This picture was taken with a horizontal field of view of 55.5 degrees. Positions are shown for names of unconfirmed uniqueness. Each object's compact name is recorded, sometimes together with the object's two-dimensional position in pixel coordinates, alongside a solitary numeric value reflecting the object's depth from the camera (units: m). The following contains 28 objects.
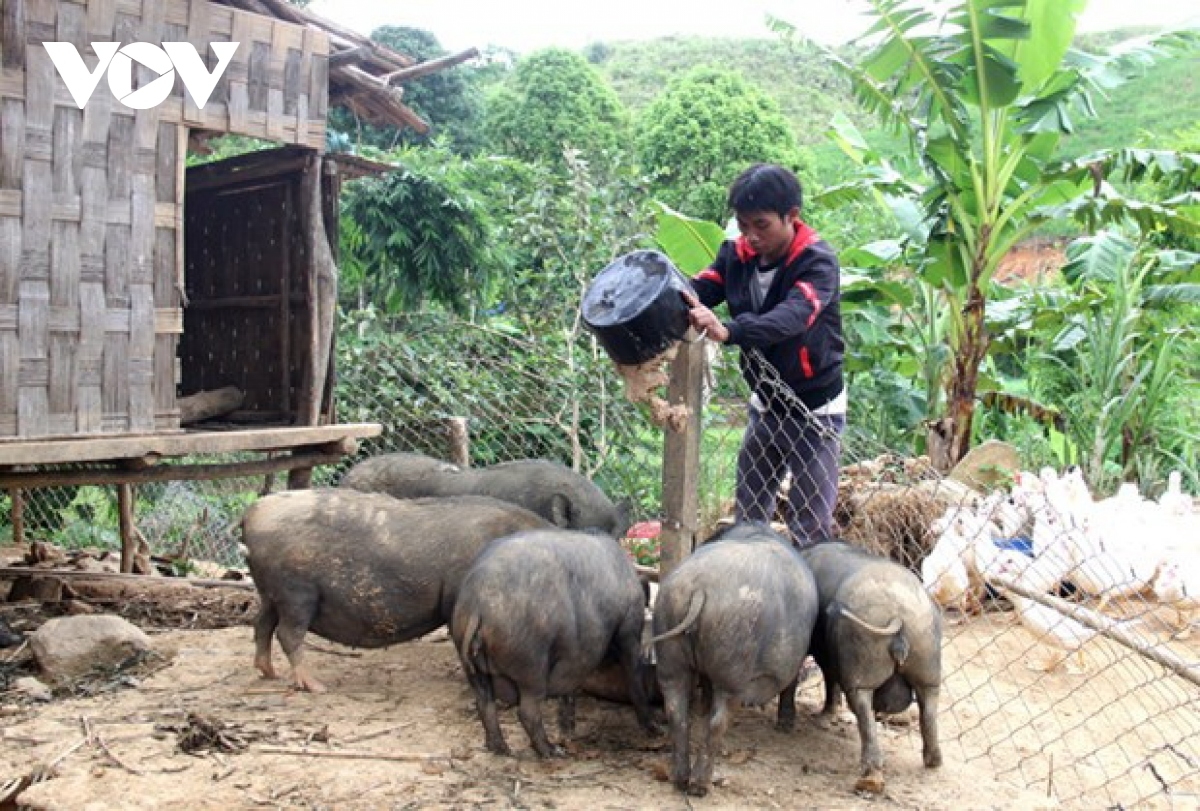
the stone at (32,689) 4.54
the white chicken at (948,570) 5.43
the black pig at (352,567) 4.52
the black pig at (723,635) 3.68
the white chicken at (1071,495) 6.34
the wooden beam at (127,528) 7.01
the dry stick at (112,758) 3.73
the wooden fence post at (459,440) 7.32
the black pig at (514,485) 5.43
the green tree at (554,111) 19.75
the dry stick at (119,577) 6.46
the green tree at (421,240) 10.89
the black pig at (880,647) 3.83
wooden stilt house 5.03
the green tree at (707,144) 17.58
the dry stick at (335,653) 5.29
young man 4.57
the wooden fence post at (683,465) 4.71
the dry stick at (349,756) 3.88
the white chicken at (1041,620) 4.88
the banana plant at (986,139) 7.55
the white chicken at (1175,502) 6.45
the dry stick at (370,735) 4.06
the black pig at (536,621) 3.90
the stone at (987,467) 8.12
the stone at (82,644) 4.77
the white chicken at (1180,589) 5.41
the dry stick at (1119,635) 3.63
